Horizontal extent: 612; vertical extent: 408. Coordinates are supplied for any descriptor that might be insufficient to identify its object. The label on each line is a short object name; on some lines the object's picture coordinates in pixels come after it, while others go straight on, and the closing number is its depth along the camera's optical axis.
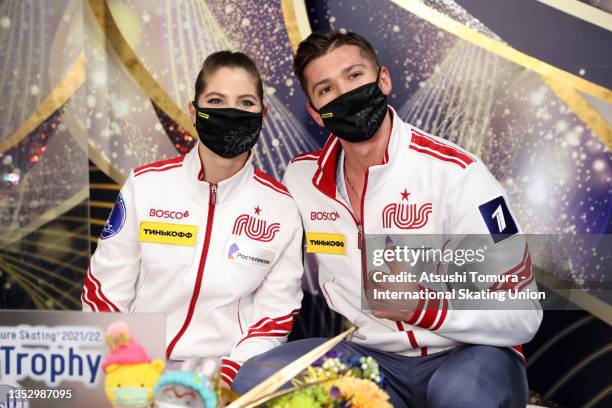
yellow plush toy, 1.22
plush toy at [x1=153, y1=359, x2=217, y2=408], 1.15
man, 1.87
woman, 2.14
